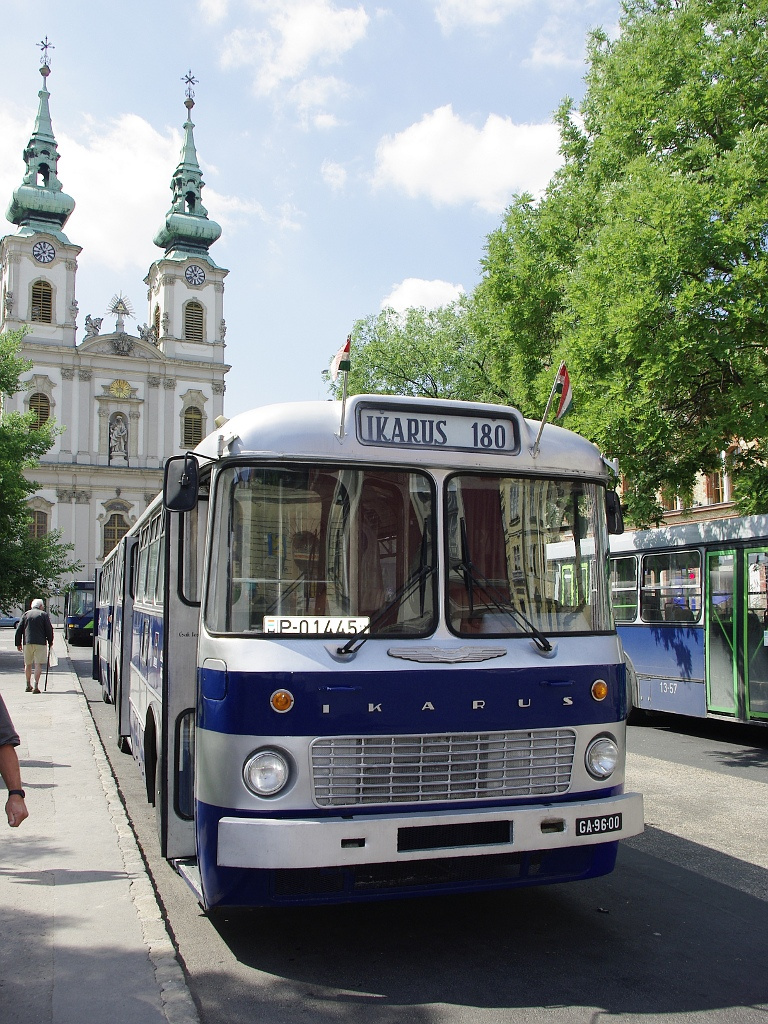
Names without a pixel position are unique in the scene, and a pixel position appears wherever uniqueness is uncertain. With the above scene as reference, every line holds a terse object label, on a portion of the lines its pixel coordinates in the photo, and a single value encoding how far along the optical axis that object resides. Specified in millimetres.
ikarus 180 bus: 4668
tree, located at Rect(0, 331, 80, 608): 27719
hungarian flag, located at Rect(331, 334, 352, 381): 4984
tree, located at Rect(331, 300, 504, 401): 35531
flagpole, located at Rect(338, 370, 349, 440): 4938
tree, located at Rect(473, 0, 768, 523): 13000
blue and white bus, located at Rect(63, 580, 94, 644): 41438
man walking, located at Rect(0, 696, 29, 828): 4000
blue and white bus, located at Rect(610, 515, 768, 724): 12570
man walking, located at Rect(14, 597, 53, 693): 18594
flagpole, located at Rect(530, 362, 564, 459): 5504
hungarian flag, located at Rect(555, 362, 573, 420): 5658
